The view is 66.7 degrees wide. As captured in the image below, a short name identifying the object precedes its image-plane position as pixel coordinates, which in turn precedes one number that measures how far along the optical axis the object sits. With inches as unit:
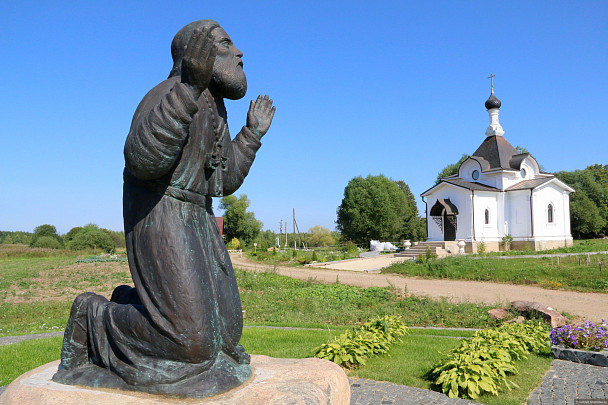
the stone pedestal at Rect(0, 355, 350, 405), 108.0
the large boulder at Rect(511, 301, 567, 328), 378.6
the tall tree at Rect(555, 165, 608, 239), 1950.1
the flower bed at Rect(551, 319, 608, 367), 274.7
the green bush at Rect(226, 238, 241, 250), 1956.2
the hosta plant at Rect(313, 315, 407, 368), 260.5
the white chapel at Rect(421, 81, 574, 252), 1240.8
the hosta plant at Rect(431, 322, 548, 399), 217.3
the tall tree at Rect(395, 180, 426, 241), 2150.6
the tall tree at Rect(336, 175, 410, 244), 1940.2
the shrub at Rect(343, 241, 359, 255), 1370.6
